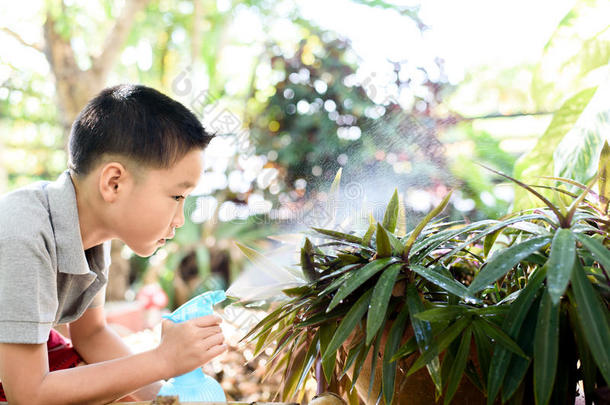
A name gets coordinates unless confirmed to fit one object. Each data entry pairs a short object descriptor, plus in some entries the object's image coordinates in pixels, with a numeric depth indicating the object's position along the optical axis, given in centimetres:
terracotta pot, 81
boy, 86
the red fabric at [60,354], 118
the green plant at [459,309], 60
